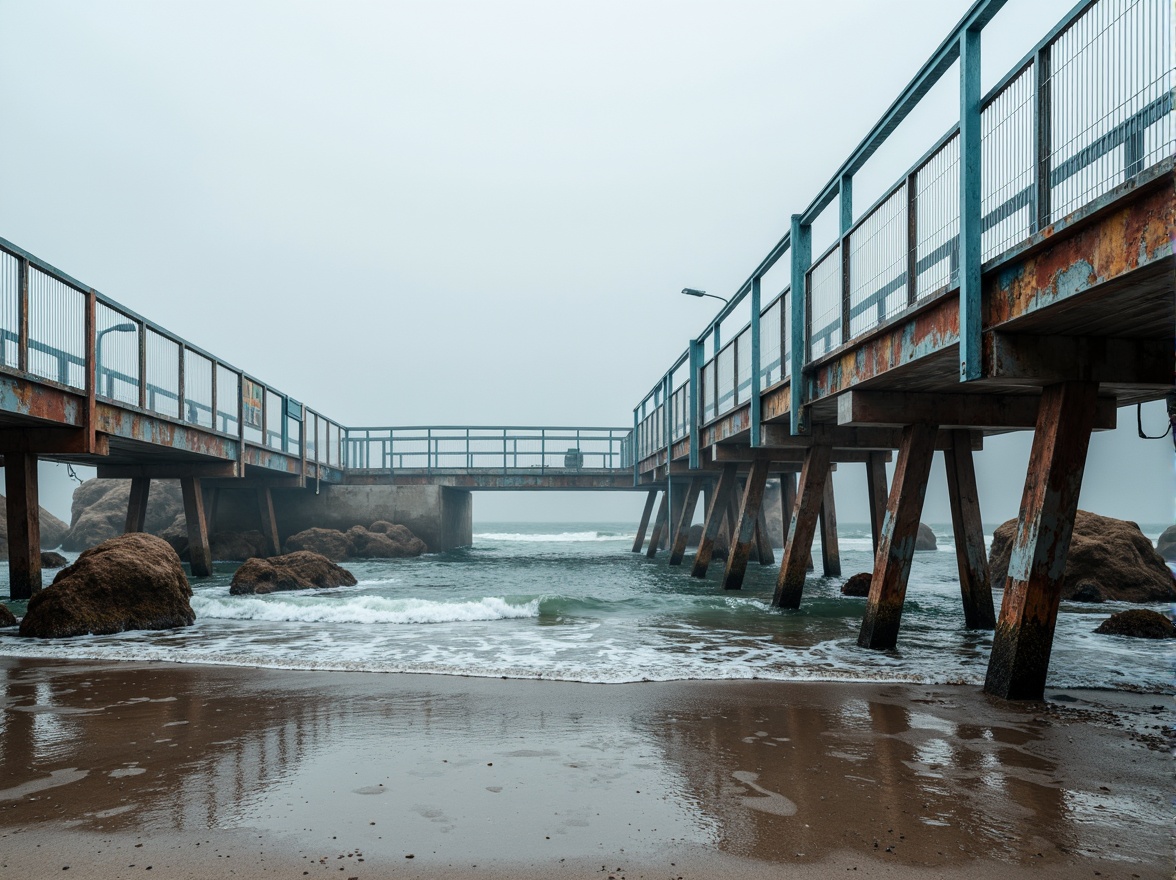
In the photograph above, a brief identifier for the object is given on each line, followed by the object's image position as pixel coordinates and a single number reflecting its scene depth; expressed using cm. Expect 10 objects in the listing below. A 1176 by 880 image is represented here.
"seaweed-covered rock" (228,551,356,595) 1511
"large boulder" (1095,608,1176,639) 917
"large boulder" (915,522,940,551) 3894
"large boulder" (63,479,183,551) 3431
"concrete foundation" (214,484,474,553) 2702
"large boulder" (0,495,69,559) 3631
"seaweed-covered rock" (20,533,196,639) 918
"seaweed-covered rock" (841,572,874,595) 1490
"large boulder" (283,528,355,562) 2616
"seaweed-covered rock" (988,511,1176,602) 1393
